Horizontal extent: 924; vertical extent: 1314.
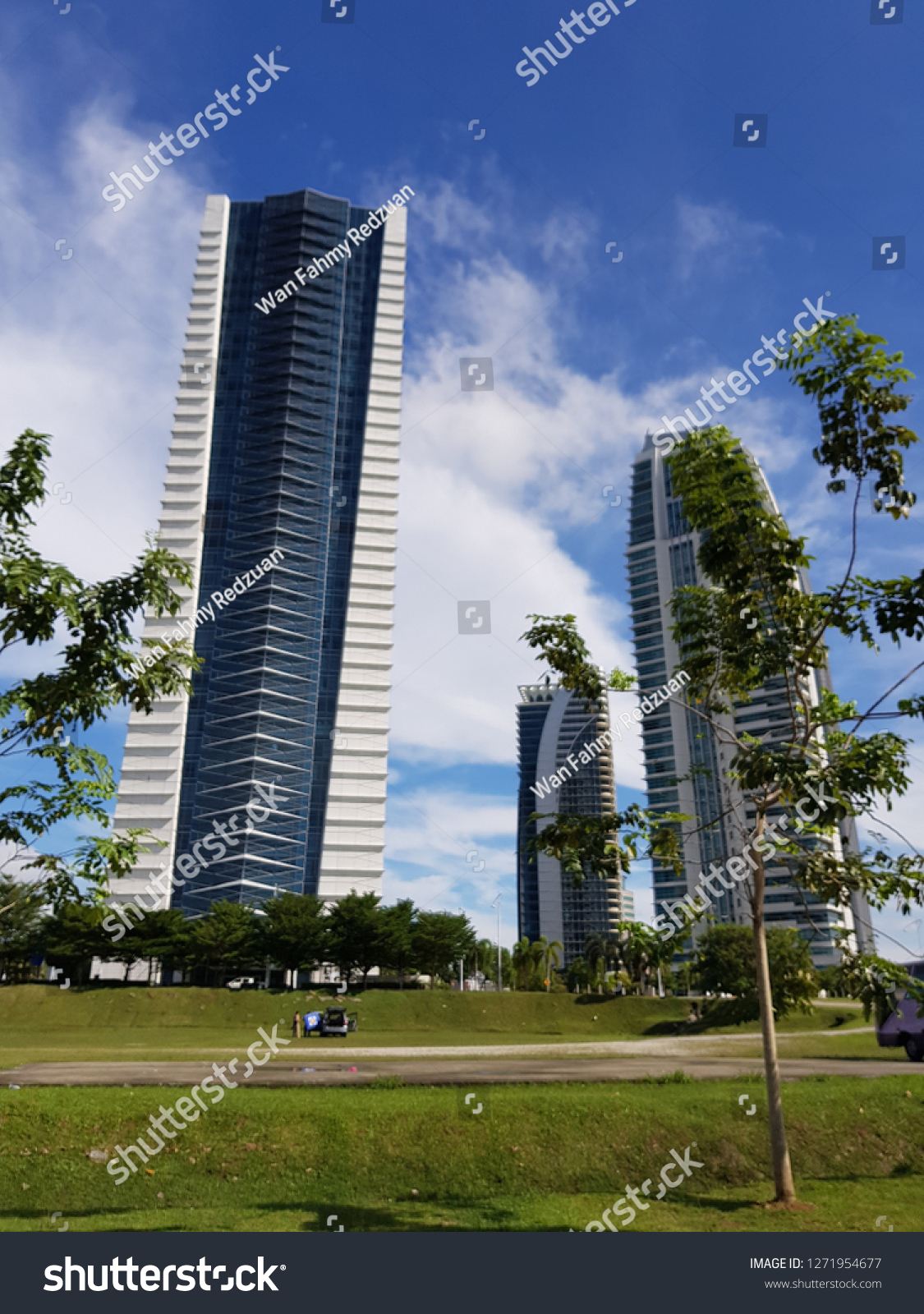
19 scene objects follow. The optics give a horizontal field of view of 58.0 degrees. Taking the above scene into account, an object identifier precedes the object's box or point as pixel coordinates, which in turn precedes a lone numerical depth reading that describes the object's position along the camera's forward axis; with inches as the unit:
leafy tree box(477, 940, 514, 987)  5792.3
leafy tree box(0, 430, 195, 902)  429.4
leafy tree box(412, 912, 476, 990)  3277.6
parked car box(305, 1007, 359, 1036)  2090.3
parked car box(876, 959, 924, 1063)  1066.7
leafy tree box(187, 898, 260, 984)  3201.3
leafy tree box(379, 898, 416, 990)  3117.6
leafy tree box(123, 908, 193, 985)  3171.8
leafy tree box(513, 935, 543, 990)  4215.1
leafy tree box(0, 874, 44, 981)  3240.7
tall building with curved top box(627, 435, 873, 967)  6505.9
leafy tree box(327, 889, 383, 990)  3125.0
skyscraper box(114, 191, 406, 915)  5054.1
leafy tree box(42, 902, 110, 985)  2965.1
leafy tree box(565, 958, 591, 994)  5044.3
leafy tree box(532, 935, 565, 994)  4293.1
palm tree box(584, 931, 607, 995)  4794.3
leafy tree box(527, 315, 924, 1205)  435.8
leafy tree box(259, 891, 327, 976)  3149.6
